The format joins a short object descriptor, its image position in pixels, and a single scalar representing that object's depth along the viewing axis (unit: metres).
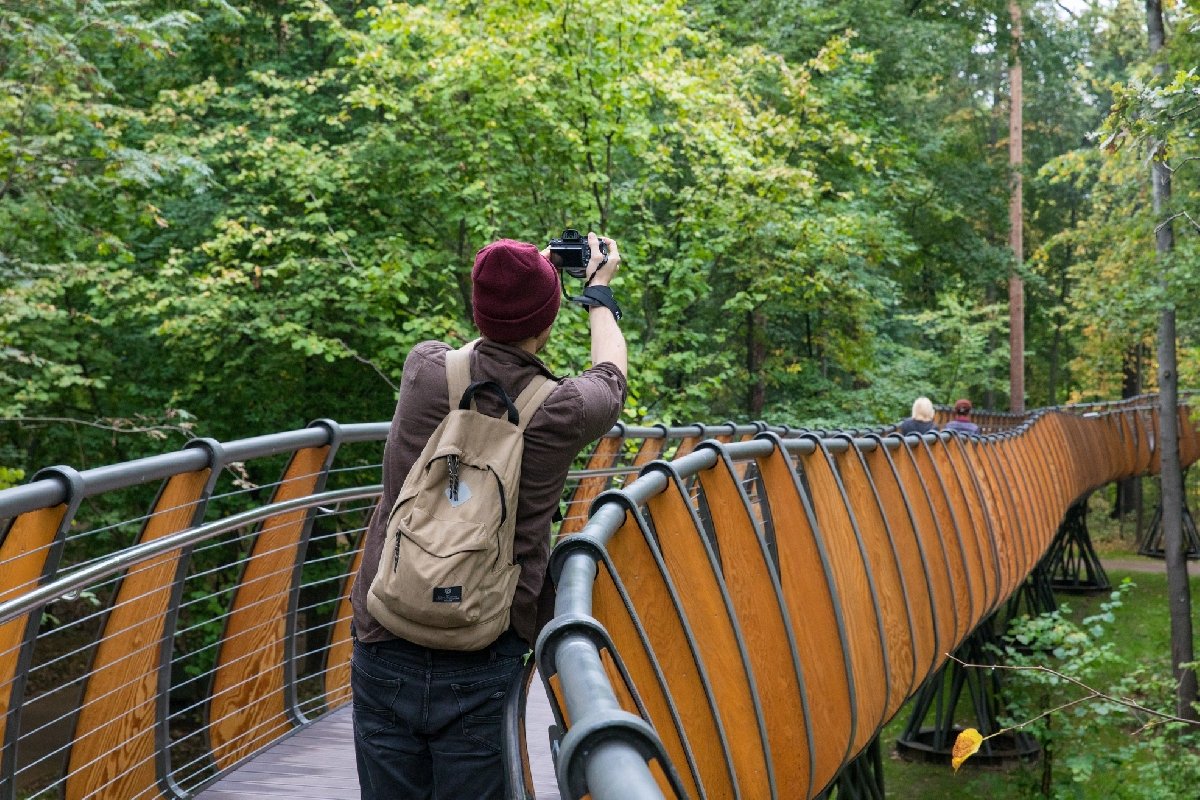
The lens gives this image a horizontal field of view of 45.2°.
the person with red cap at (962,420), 14.72
